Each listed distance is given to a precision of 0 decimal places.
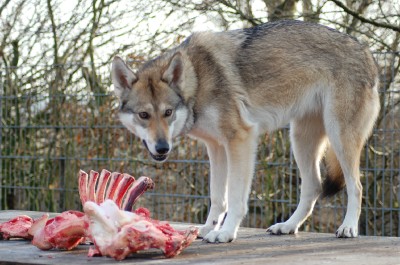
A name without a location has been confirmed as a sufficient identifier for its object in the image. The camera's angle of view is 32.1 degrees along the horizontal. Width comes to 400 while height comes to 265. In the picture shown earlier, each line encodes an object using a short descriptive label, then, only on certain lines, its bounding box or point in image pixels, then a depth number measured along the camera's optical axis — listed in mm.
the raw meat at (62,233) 3512
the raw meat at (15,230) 3998
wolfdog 4277
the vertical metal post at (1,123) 8188
